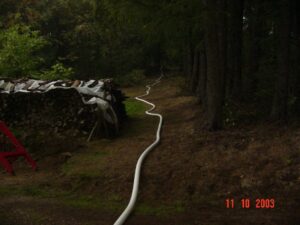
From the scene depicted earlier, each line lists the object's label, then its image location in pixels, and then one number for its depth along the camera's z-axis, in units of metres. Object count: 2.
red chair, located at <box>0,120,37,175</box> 6.45
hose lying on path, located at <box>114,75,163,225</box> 4.25
